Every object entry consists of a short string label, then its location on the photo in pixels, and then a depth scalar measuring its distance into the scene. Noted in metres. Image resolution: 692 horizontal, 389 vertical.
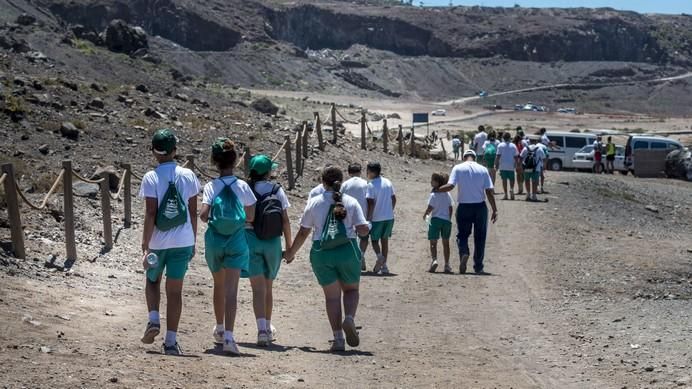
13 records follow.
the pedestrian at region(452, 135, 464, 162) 43.79
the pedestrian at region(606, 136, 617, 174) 40.84
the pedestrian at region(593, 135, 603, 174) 40.94
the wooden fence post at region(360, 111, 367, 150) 34.60
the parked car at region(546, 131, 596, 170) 42.88
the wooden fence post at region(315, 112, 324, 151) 30.47
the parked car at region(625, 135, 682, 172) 43.25
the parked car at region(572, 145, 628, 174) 42.06
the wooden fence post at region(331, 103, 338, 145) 32.78
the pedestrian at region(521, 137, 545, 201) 25.55
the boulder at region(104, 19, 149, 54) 58.59
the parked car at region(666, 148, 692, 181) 42.47
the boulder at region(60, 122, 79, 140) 23.55
